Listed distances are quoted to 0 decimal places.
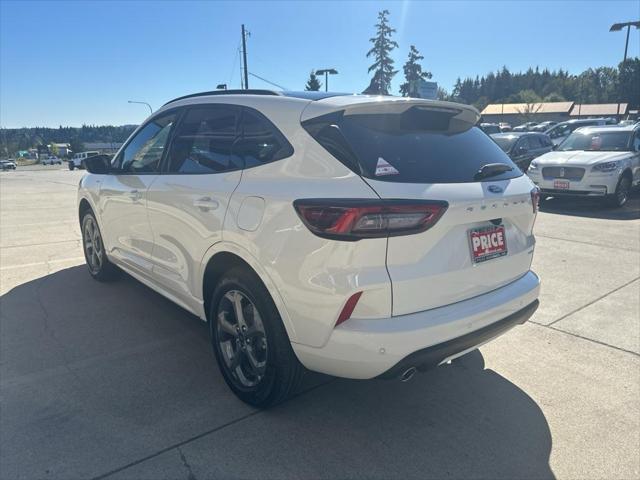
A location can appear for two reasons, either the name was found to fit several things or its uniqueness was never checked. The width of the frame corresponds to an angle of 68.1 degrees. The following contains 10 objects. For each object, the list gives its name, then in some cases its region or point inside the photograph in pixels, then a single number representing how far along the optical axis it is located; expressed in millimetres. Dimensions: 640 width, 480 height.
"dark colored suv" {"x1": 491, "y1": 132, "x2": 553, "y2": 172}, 13227
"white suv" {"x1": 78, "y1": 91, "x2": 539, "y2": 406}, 2213
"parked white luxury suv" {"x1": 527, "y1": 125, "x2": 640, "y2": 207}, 9773
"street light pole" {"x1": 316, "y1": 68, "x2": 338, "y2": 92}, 26280
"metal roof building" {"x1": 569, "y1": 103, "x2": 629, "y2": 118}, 74375
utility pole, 27828
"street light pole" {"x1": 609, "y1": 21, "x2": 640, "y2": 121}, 22844
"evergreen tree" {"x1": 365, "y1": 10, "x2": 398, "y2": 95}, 53656
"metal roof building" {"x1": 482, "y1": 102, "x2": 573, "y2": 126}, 80269
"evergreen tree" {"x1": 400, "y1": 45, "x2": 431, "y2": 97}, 64812
